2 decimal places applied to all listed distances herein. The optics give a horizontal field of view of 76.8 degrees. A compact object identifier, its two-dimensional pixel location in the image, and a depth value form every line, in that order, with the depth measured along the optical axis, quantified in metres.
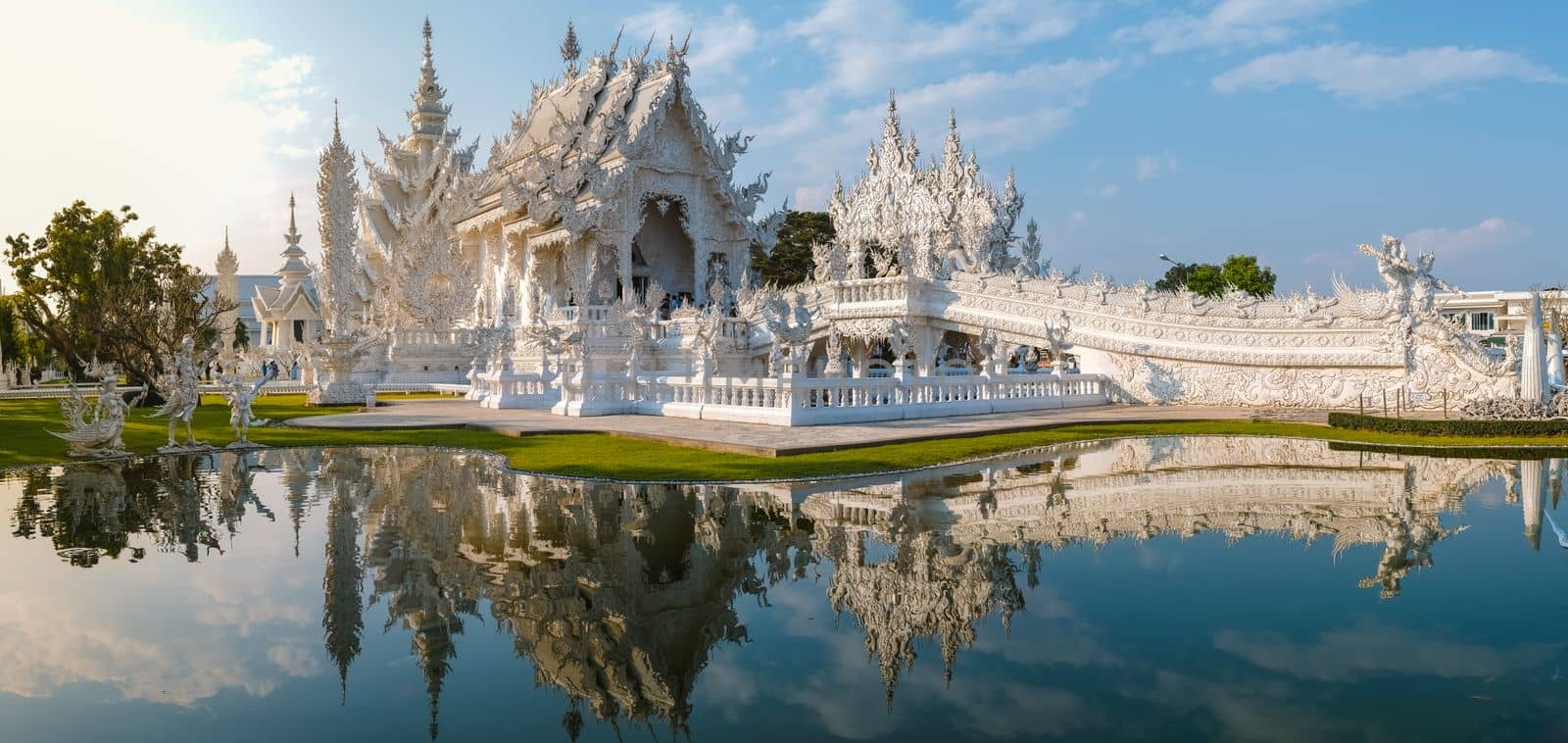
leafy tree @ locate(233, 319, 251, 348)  64.69
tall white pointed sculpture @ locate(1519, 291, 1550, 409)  14.97
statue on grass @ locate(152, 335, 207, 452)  12.77
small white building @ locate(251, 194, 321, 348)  54.28
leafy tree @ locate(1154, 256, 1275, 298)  54.66
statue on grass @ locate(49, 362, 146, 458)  11.95
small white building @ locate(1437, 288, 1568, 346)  63.56
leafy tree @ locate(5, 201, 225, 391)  27.47
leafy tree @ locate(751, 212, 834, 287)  49.22
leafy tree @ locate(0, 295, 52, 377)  44.84
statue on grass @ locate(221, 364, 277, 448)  13.58
